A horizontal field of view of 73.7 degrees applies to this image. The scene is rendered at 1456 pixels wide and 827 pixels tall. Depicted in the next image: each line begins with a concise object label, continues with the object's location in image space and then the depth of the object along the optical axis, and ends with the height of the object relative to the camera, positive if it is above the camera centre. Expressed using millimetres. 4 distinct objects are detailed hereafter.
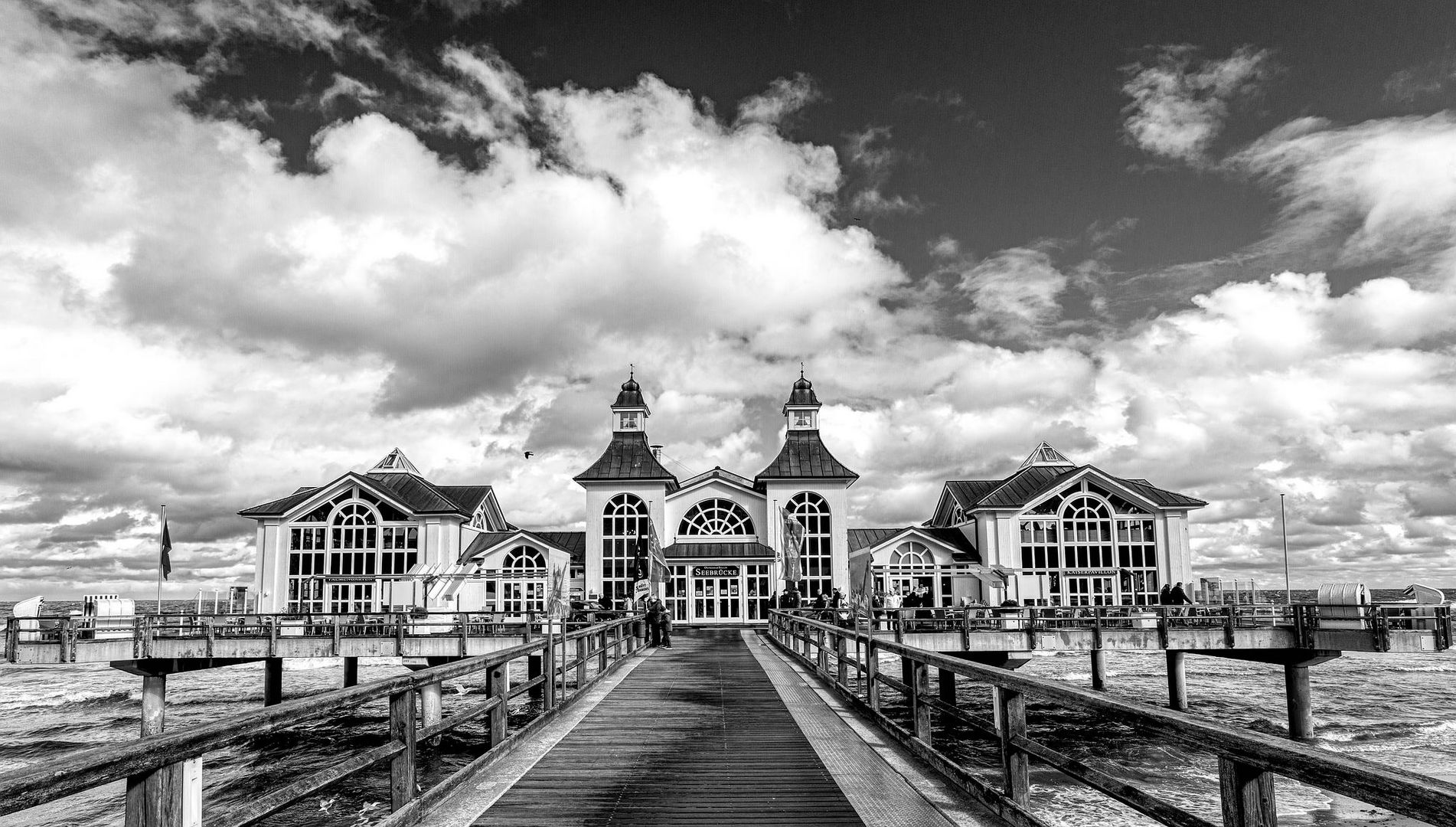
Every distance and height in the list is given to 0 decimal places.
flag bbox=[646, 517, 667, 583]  26656 -975
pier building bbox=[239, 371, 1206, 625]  41969 -915
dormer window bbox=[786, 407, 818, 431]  46250 +4795
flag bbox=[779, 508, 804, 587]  24312 -835
